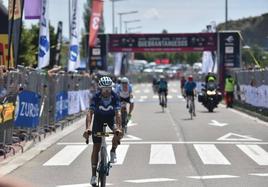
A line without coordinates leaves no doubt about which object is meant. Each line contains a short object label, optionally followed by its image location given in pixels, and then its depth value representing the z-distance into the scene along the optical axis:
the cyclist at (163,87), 35.38
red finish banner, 56.88
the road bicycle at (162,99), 35.20
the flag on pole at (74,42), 31.53
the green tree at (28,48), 43.16
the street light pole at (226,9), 48.90
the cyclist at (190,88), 29.49
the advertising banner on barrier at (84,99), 31.93
